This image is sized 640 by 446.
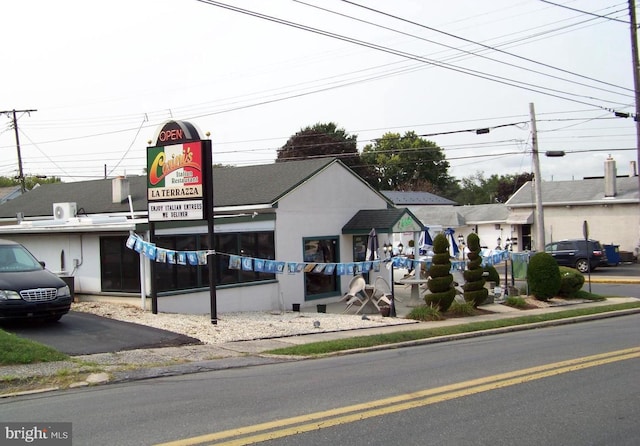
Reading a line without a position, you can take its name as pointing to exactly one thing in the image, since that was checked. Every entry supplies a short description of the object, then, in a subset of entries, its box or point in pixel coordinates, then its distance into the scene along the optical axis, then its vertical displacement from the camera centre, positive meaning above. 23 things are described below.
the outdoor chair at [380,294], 20.59 -1.61
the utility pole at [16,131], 46.39 +9.06
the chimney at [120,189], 25.48 +2.52
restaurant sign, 15.89 +1.92
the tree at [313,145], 60.03 +9.27
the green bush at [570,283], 24.97 -1.78
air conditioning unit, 23.06 +1.60
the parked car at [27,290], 13.09 -0.65
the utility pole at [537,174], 28.09 +2.69
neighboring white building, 43.31 +1.91
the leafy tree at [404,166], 75.69 +9.20
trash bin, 39.34 -1.22
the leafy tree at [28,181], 74.01 +9.15
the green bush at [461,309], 20.34 -2.13
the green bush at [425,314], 19.22 -2.11
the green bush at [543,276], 23.98 -1.43
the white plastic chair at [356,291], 21.05 -1.50
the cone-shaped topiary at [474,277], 21.05 -1.19
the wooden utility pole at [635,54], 28.53 +7.89
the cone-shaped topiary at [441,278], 19.80 -1.11
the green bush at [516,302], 22.59 -2.19
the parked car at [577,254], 37.94 -1.05
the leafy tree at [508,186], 87.21 +7.12
